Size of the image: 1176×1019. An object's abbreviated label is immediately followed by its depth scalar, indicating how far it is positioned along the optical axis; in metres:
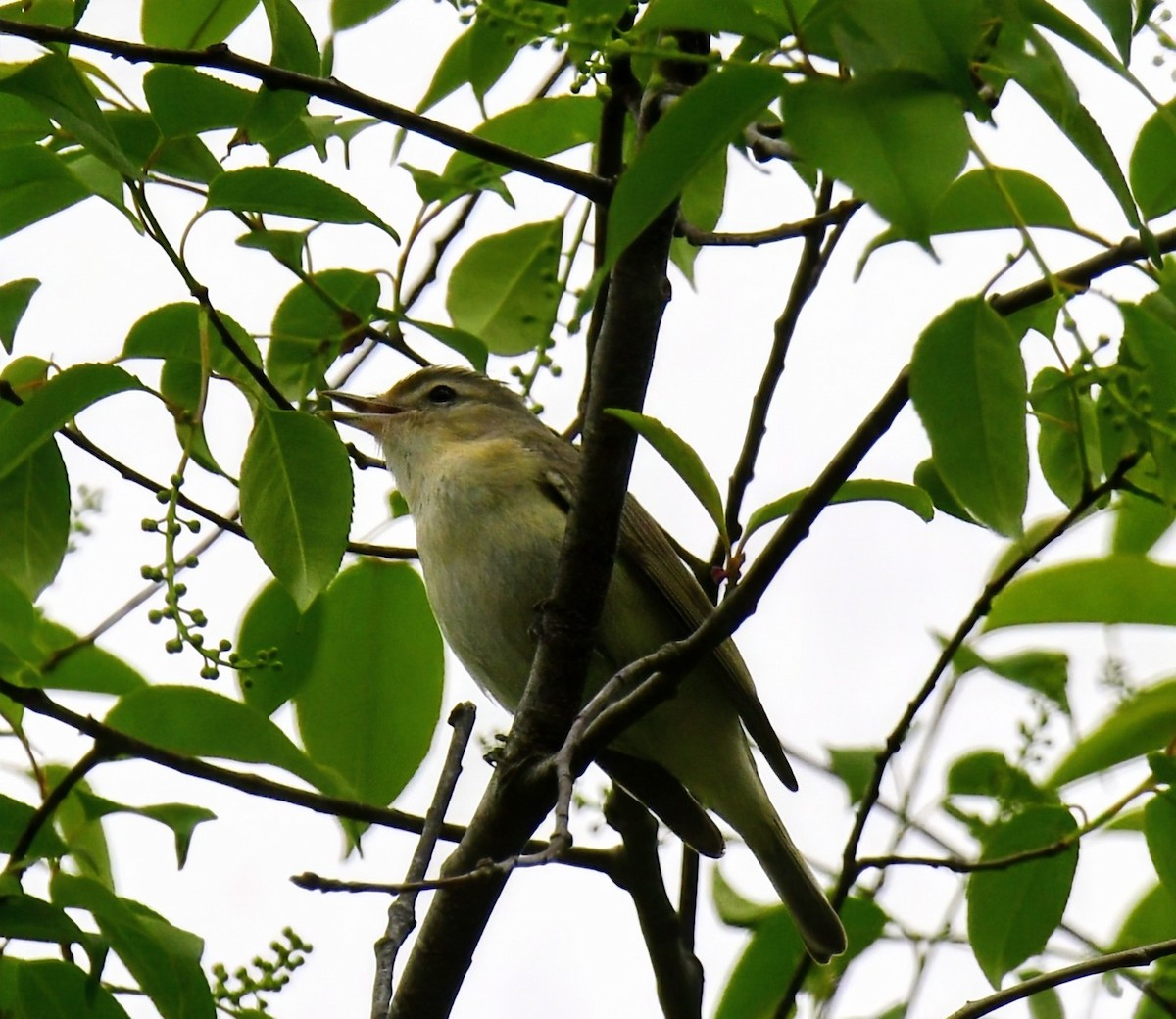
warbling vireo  8.73
